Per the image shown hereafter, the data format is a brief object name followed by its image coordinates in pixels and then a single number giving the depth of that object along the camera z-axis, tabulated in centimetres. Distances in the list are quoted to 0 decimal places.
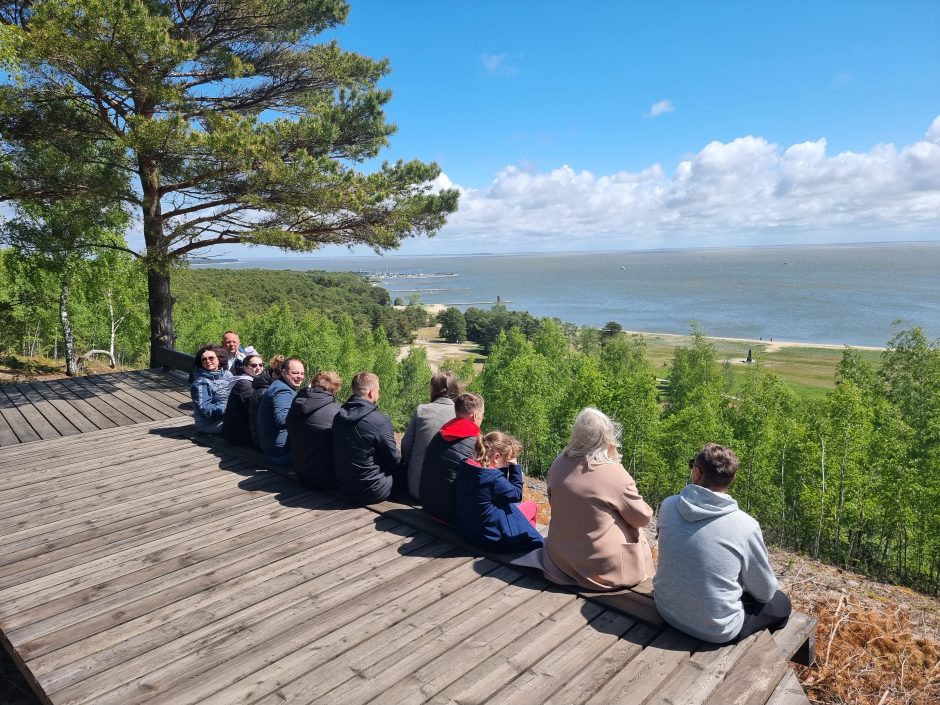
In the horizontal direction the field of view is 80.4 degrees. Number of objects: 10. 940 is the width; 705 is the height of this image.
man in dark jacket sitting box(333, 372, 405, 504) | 457
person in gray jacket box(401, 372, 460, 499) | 455
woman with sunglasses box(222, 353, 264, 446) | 612
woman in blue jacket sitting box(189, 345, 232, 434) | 660
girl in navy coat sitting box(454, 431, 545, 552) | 379
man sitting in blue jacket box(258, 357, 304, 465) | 555
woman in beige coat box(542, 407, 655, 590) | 329
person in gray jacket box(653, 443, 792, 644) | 284
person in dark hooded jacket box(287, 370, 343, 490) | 488
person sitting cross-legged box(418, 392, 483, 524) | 410
